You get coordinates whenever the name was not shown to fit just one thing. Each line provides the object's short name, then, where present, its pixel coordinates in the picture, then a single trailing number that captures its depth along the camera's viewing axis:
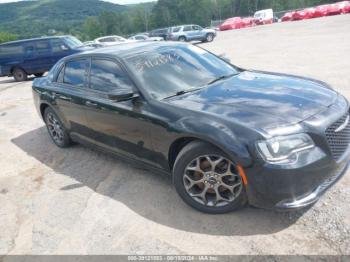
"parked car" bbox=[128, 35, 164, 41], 30.87
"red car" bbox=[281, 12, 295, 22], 37.68
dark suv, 15.02
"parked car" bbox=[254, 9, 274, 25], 39.72
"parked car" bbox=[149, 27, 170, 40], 28.74
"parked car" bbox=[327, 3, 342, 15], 34.23
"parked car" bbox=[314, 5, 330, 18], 34.91
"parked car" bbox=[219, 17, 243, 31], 40.31
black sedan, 2.82
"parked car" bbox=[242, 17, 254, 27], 40.47
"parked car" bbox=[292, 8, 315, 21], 35.62
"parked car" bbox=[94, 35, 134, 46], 26.70
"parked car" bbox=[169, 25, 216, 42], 27.19
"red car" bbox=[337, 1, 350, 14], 33.97
